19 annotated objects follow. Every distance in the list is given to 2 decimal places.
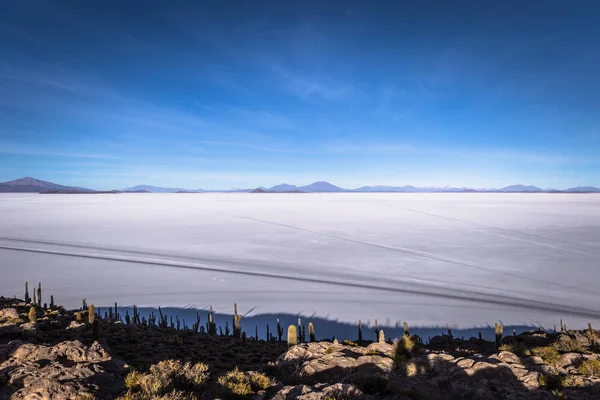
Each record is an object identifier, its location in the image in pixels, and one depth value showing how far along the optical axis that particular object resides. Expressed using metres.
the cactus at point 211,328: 17.81
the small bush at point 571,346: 10.81
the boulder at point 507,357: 8.73
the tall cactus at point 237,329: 17.01
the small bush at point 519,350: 10.04
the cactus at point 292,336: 12.31
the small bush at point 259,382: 7.65
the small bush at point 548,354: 8.95
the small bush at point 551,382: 7.22
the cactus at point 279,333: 17.53
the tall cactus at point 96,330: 11.66
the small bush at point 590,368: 7.59
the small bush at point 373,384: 7.32
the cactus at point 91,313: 14.32
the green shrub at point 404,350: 8.82
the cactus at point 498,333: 13.32
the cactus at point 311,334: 14.59
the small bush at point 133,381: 7.33
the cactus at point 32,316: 13.76
